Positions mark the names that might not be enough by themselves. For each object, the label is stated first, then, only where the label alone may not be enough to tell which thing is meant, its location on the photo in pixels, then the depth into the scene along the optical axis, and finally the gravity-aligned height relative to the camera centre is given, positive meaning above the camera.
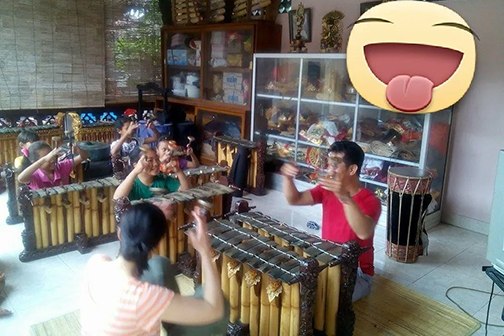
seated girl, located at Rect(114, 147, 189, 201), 3.07 -0.73
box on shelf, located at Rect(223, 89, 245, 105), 5.87 -0.14
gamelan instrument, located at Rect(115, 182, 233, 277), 3.17 -1.01
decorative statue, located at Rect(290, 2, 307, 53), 5.09 +0.61
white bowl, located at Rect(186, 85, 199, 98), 6.37 -0.08
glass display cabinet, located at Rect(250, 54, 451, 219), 4.32 -0.36
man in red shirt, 2.31 -0.65
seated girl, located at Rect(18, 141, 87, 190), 3.57 -0.75
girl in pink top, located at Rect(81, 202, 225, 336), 1.44 -0.71
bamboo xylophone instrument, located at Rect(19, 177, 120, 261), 3.34 -1.08
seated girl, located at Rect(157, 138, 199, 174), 3.29 -0.54
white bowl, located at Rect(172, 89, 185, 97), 6.61 -0.10
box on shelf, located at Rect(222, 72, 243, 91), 5.87 +0.09
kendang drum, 3.59 -1.01
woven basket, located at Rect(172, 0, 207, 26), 5.99 +1.04
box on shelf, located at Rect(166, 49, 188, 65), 6.45 +0.42
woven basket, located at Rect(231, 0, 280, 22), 5.32 +0.97
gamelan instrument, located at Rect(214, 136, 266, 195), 5.18 -0.87
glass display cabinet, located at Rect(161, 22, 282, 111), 5.53 +0.37
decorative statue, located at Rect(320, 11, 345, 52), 4.68 +0.63
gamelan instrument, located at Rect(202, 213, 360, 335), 2.15 -0.99
